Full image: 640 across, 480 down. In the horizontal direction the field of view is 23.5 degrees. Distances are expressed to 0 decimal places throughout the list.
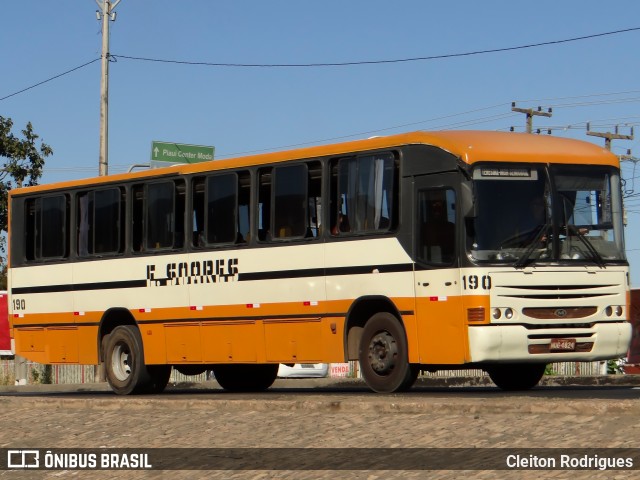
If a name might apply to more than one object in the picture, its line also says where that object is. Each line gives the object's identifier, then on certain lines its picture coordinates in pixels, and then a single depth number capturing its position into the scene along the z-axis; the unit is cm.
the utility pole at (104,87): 3850
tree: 4859
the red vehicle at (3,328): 4106
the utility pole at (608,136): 6371
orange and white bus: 1820
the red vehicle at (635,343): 3216
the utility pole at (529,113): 5880
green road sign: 4006
